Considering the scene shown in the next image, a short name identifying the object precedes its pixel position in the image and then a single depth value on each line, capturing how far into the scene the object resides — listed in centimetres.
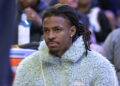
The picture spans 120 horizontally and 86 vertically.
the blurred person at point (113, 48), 897
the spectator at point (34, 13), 967
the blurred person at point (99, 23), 1134
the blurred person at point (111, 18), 1303
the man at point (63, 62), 625
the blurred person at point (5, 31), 378
